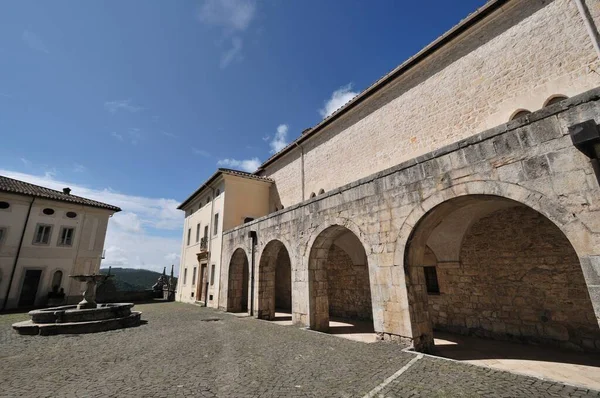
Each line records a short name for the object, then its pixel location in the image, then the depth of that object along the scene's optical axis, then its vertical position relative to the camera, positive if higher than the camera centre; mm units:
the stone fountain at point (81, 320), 8231 -1205
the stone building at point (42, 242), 16641 +2661
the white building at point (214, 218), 16516 +3851
